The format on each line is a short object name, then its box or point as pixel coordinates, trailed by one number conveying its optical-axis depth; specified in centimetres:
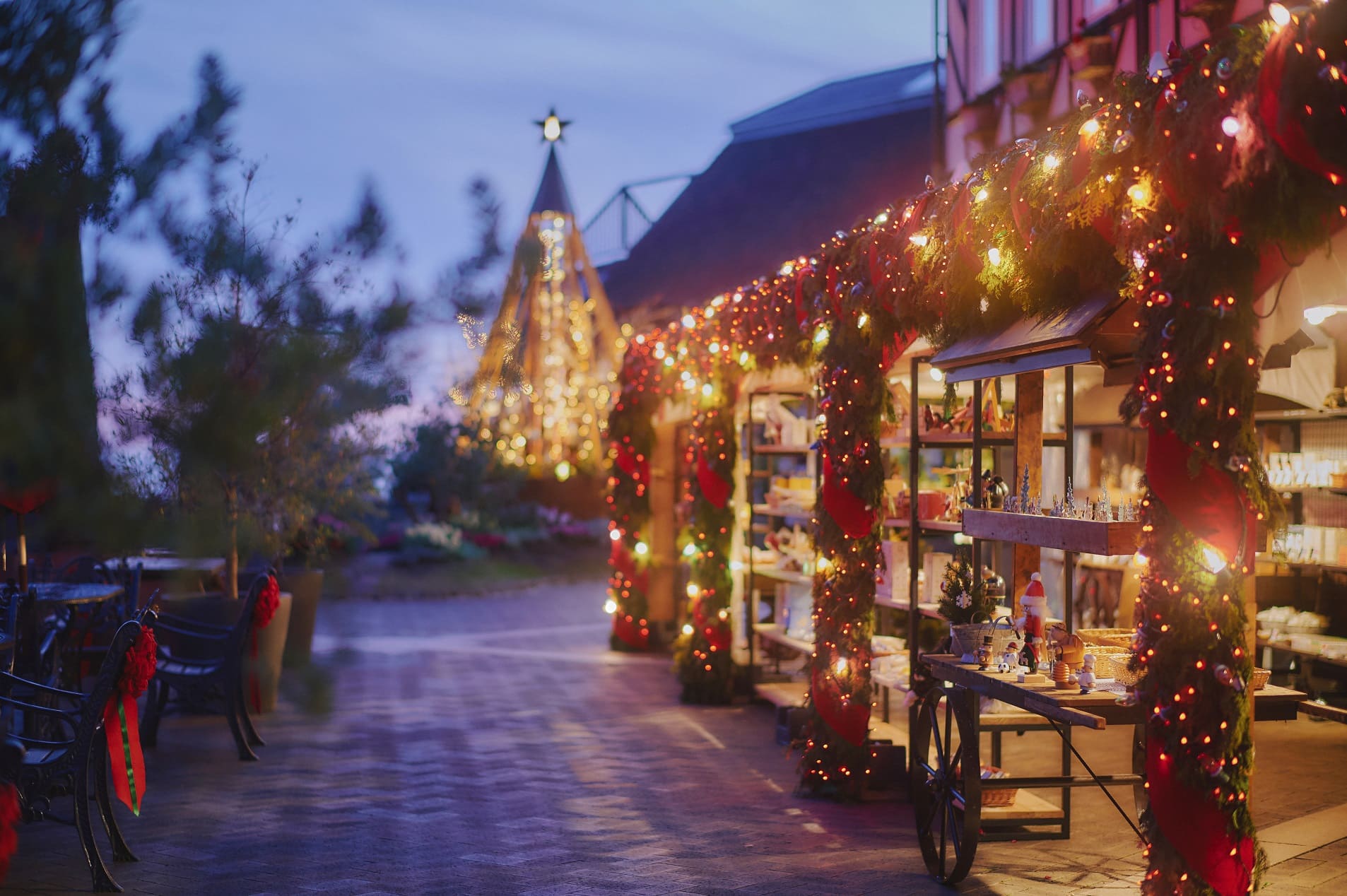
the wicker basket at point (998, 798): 482
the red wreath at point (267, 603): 562
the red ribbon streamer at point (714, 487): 822
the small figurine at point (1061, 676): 393
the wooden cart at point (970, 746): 372
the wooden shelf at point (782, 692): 729
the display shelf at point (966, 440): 554
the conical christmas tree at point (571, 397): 1498
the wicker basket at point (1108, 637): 442
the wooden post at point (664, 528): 1092
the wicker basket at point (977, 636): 439
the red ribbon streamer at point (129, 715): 423
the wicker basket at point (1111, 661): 393
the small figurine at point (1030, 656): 418
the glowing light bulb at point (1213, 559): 325
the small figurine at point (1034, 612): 427
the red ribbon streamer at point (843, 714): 563
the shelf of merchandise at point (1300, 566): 693
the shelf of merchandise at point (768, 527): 764
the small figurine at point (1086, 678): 389
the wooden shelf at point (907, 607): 574
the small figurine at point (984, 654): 438
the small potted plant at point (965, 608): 449
